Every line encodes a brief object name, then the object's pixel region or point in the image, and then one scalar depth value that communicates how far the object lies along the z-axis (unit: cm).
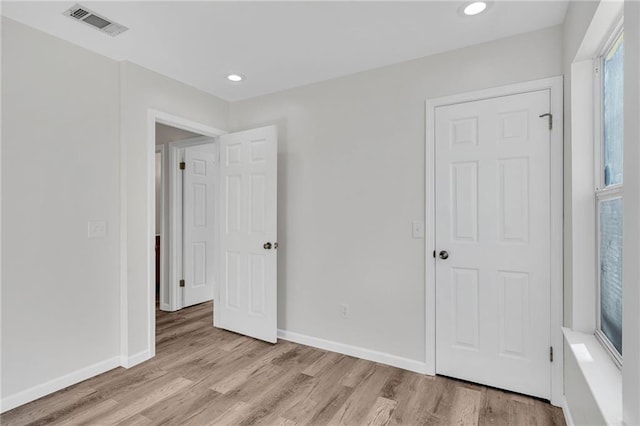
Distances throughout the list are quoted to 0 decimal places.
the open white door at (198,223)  430
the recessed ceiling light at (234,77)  300
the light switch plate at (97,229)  256
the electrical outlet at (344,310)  297
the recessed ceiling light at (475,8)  197
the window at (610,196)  154
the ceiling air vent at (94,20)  204
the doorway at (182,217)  424
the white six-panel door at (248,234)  318
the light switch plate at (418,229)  261
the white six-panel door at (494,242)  223
